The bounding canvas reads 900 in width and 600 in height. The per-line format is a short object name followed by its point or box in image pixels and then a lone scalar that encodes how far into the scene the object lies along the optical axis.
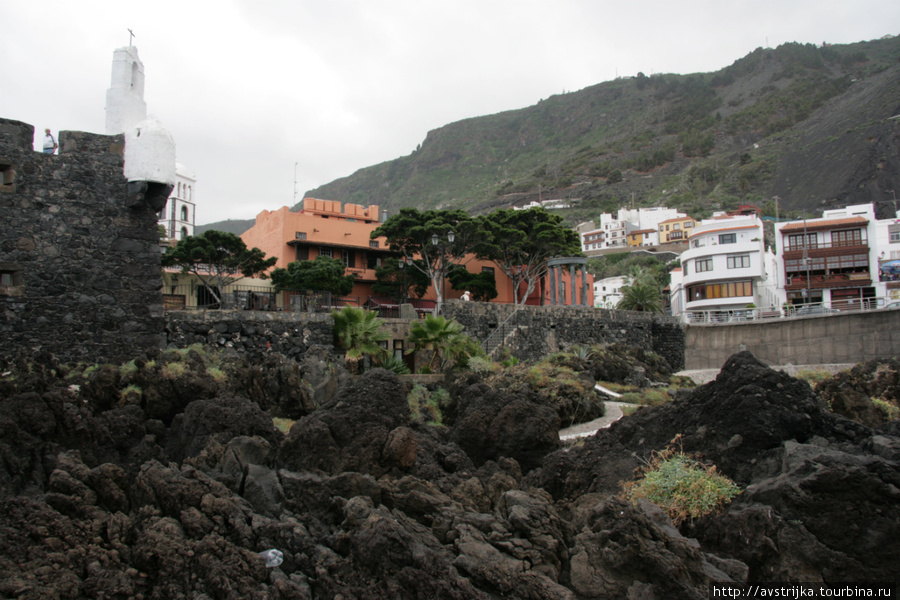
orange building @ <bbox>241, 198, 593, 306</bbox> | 35.00
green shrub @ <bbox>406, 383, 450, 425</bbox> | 14.82
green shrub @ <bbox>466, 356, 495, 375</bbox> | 18.72
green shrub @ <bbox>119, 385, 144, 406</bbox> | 10.84
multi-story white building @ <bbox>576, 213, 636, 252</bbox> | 96.44
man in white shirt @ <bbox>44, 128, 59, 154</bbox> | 14.80
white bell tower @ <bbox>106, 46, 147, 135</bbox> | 14.12
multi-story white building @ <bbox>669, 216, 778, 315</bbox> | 47.88
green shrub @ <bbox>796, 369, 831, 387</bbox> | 17.56
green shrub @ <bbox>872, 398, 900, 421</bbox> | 10.88
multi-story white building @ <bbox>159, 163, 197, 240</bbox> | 53.46
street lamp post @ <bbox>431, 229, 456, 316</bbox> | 32.07
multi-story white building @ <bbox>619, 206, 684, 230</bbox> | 97.38
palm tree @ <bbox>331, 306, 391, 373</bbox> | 17.73
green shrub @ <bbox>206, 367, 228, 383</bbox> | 12.68
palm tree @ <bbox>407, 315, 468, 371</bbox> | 18.98
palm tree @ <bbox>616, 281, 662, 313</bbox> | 43.44
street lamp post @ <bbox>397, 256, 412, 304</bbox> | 30.77
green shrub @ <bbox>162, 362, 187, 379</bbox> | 11.50
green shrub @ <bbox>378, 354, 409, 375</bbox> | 17.61
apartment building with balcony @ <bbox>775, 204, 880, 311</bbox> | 46.56
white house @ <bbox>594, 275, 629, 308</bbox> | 69.81
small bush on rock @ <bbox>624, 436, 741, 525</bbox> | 6.34
